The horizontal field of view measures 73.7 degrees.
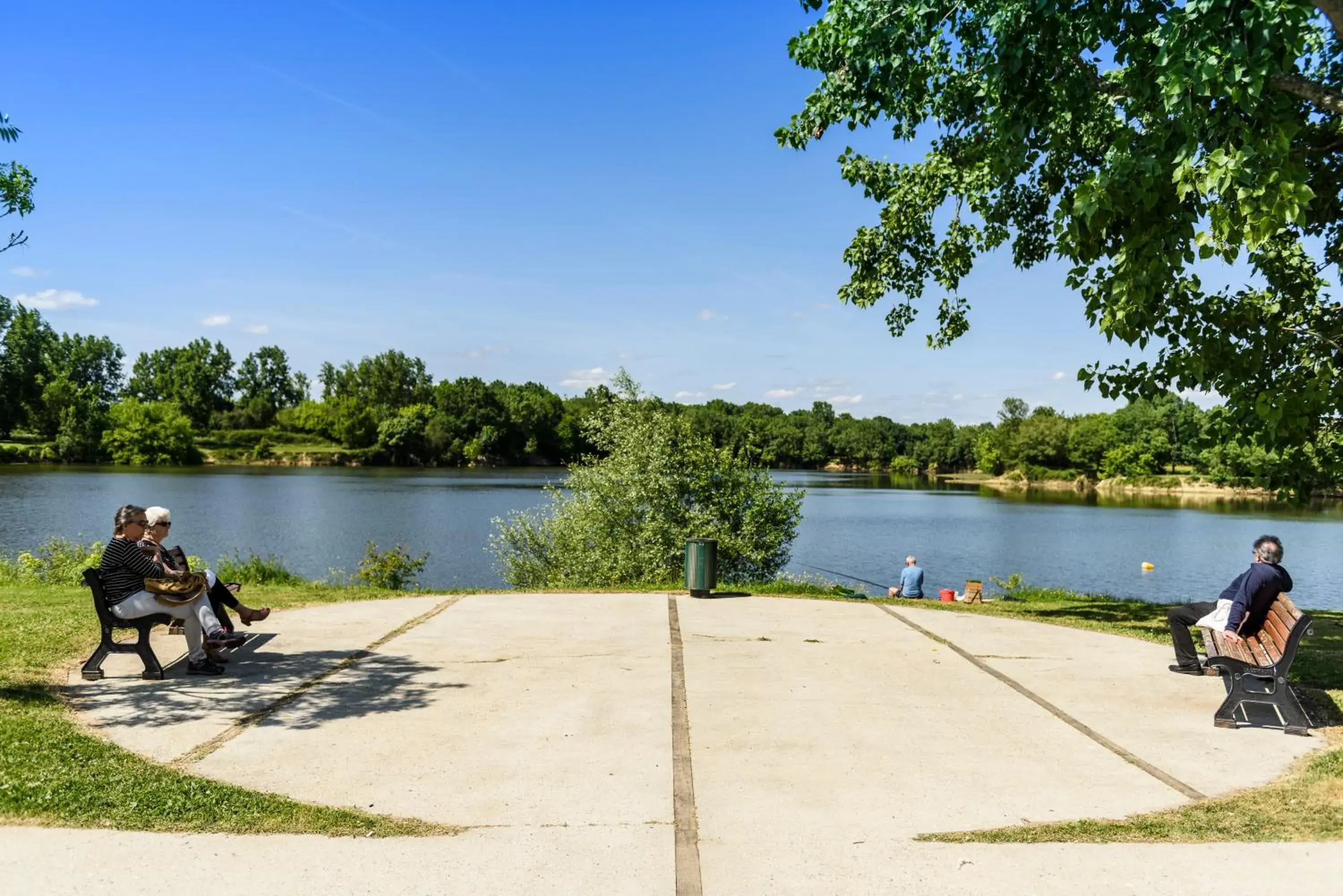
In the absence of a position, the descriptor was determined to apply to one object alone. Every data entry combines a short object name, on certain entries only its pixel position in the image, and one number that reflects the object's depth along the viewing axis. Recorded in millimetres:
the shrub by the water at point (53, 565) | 16312
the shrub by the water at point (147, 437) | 108188
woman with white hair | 8211
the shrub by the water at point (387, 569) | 20500
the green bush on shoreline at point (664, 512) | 19578
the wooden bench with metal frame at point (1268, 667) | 6793
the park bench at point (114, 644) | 7516
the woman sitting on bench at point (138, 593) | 7621
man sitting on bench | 7301
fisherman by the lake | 18703
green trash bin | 13305
